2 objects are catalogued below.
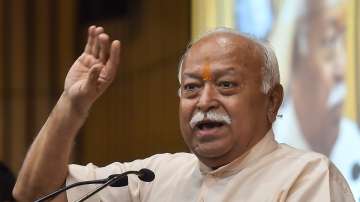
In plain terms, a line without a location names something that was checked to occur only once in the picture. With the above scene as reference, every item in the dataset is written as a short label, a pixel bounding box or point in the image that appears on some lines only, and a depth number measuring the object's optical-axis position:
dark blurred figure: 4.97
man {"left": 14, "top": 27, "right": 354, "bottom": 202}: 3.56
